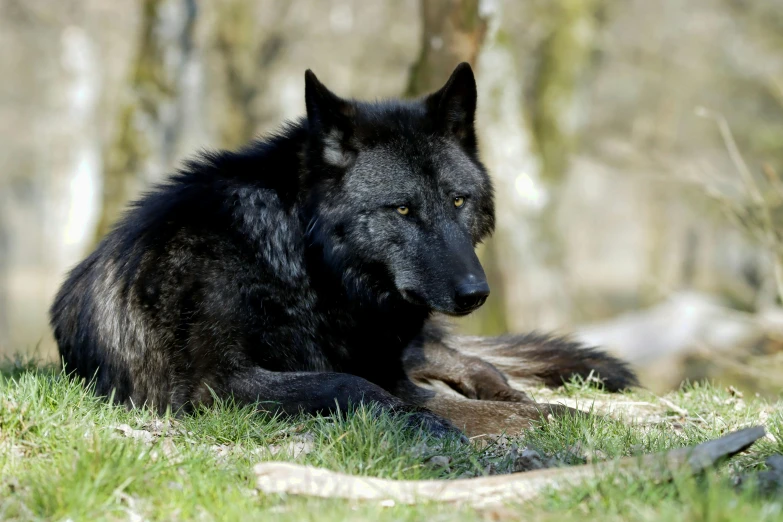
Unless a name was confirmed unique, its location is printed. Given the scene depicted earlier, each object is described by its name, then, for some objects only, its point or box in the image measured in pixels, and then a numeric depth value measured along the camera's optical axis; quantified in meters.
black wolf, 8.78
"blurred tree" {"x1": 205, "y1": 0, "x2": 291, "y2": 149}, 29.09
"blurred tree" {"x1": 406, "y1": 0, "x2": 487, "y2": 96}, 16.70
